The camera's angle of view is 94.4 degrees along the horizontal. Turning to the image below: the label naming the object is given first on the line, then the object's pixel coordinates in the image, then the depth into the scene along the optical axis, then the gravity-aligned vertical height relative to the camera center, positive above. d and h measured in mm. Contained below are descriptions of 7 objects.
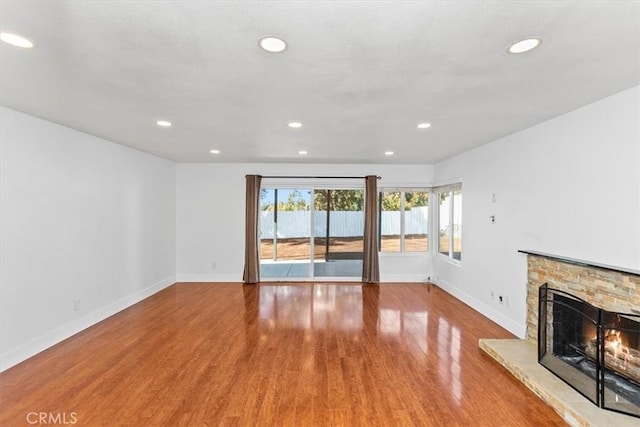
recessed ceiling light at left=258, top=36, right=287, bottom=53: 1620 +954
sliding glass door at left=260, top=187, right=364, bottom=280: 6406 -274
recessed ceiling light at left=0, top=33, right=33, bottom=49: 1619 +968
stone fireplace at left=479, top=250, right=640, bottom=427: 2184 -1047
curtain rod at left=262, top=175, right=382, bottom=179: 6223 +763
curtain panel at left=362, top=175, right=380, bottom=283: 6156 -450
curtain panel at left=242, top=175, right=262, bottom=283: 6086 -311
